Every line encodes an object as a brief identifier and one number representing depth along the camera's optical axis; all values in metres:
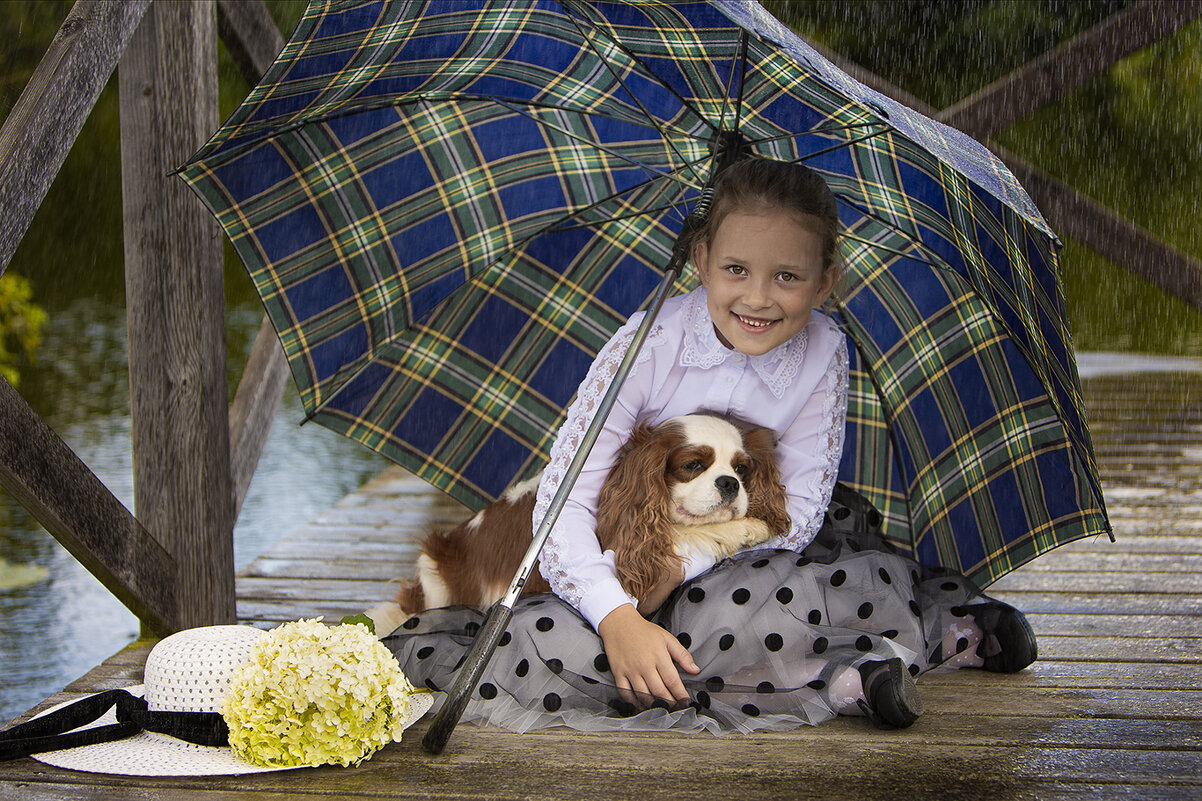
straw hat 1.68
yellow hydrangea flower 1.59
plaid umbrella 1.92
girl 1.90
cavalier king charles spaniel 2.03
